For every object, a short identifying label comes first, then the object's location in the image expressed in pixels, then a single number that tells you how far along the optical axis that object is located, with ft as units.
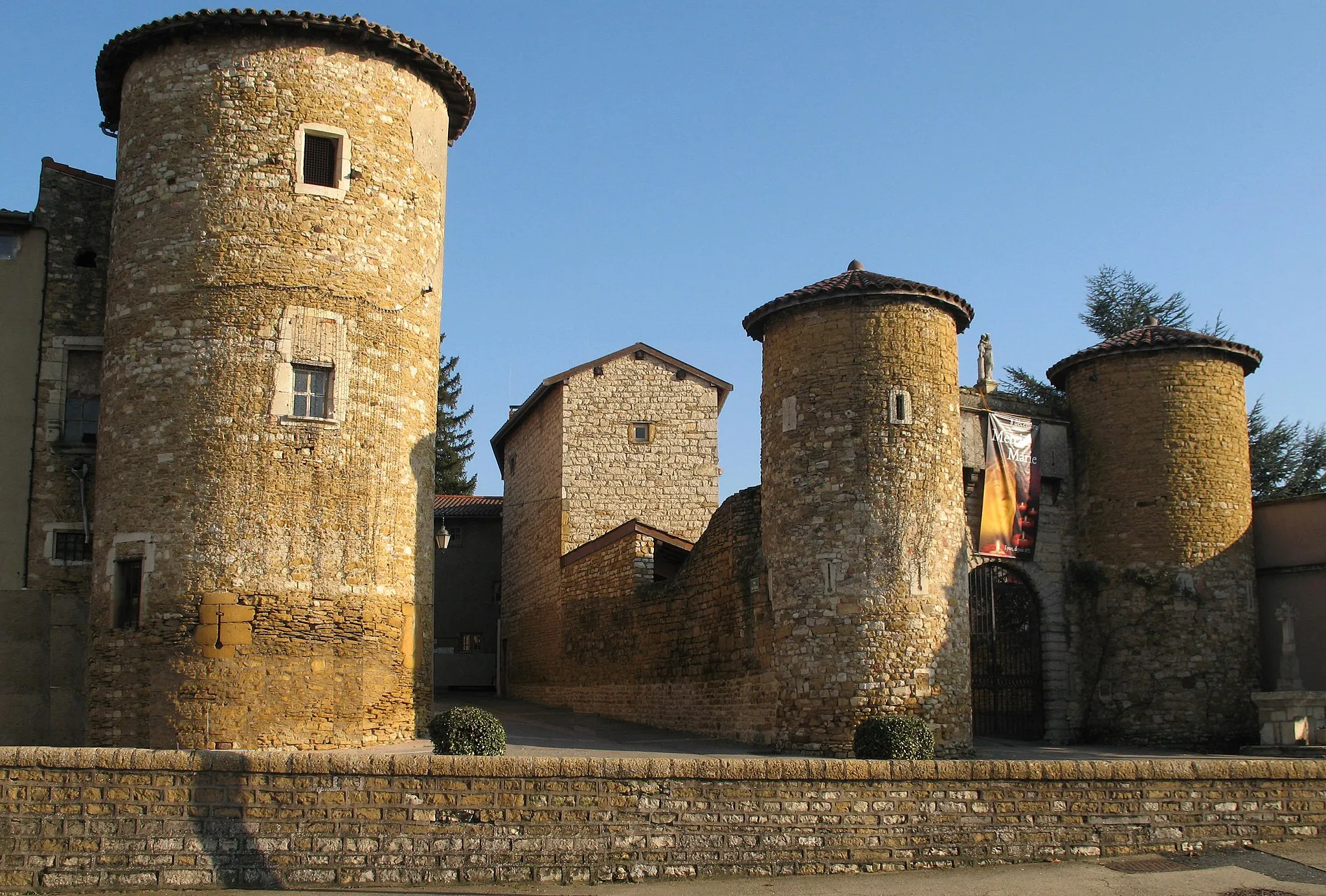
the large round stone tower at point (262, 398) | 54.90
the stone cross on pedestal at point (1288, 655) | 71.72
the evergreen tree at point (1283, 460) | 113.80
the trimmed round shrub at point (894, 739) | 48.83
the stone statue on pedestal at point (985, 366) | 77.00
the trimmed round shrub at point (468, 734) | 44.91
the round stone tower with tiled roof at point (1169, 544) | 72.02
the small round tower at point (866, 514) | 60.18
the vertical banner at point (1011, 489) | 73.46
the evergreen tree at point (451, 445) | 167.12
